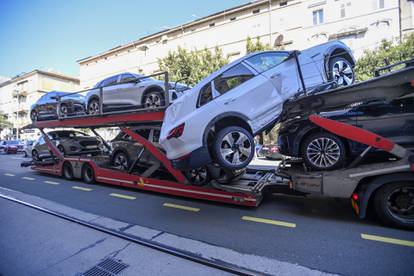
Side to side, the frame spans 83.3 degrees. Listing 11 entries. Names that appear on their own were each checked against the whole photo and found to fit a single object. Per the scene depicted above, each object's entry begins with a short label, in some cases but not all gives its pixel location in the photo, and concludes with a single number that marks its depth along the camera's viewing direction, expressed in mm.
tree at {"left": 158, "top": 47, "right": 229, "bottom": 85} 16656
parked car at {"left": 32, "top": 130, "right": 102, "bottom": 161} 9195
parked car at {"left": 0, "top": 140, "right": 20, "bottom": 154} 22922
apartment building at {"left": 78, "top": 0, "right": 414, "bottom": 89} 17625
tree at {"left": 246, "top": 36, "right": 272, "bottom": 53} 15406
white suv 4043
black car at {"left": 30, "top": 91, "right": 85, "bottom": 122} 8414
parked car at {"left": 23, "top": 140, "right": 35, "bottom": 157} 17041
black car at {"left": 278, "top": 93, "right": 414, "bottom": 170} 3760
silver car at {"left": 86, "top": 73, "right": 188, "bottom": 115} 6055
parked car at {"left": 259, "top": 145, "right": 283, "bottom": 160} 11847
